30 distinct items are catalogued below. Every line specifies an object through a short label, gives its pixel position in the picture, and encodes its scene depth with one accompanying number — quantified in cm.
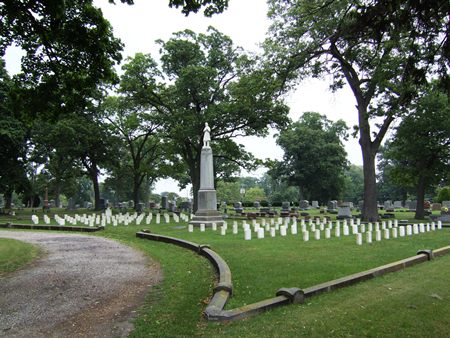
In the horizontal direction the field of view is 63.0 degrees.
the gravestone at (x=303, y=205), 4043
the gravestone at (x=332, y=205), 3966
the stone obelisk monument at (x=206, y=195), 1948
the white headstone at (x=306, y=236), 1287
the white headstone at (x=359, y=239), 1189
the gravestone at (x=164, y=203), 4235
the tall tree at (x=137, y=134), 2952
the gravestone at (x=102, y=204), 3886
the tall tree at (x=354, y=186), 7025
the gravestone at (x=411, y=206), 4001
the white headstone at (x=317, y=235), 1338
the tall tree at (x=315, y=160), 5075
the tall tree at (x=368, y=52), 540
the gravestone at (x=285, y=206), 3575
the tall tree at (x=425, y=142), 2381
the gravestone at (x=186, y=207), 3528
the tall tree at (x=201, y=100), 2498
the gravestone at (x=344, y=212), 2411
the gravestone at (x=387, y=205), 4156
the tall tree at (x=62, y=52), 845
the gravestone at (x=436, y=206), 3752
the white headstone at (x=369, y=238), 1232
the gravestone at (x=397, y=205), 4362
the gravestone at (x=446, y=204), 3066
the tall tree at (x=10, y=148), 2633
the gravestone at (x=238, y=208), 3356
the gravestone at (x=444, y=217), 2084
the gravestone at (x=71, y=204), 4229
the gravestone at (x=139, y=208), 3556
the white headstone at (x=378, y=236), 1297
